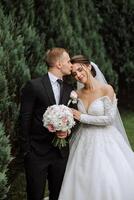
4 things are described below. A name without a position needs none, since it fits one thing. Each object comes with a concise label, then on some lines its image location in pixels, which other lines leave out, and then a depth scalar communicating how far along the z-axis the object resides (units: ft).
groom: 19.62
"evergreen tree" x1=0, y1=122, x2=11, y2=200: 18.70
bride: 20.43
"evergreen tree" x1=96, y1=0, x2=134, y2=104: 43.75
